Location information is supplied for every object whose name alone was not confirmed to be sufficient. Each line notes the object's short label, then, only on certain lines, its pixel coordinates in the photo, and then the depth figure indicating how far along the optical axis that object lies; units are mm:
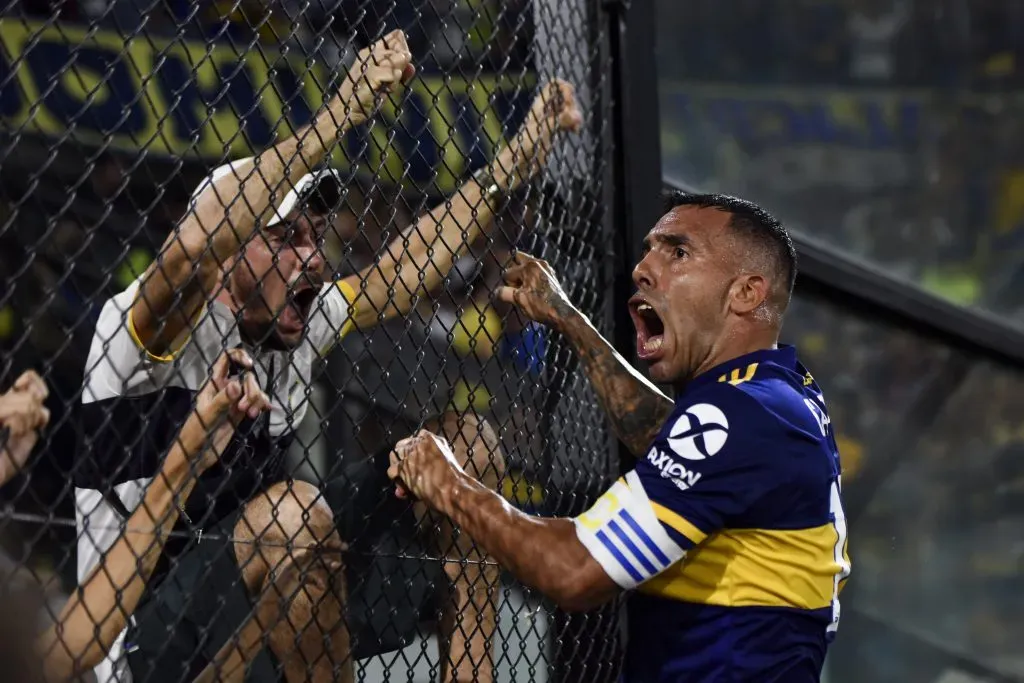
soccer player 2393
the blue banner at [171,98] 5332
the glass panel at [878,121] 5156
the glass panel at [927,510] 5055
